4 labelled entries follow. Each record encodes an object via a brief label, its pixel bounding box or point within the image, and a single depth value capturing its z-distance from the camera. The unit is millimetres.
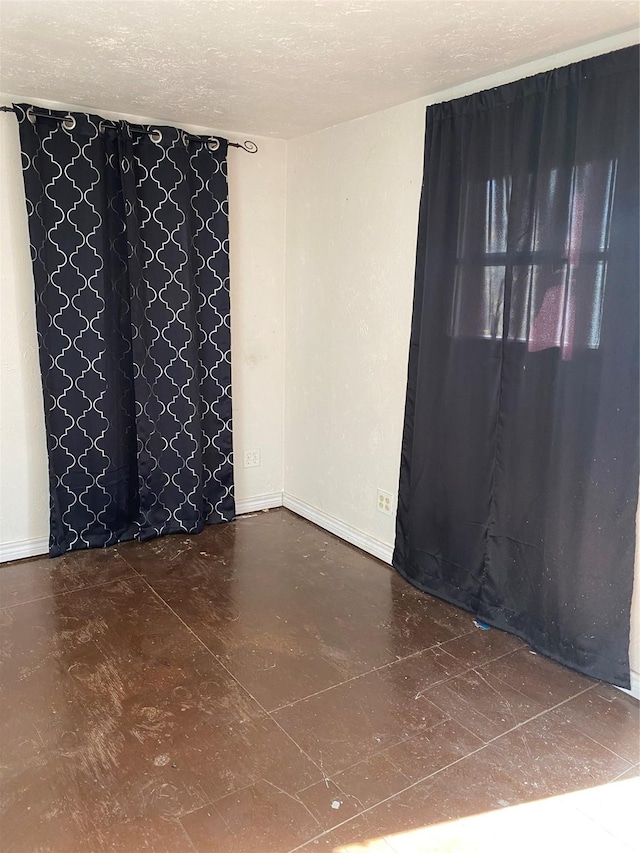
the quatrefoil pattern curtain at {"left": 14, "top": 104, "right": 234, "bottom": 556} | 2992
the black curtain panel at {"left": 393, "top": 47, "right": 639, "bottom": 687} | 2068
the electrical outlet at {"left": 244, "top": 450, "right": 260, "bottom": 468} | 3844
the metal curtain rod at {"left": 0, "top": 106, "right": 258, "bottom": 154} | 2816
